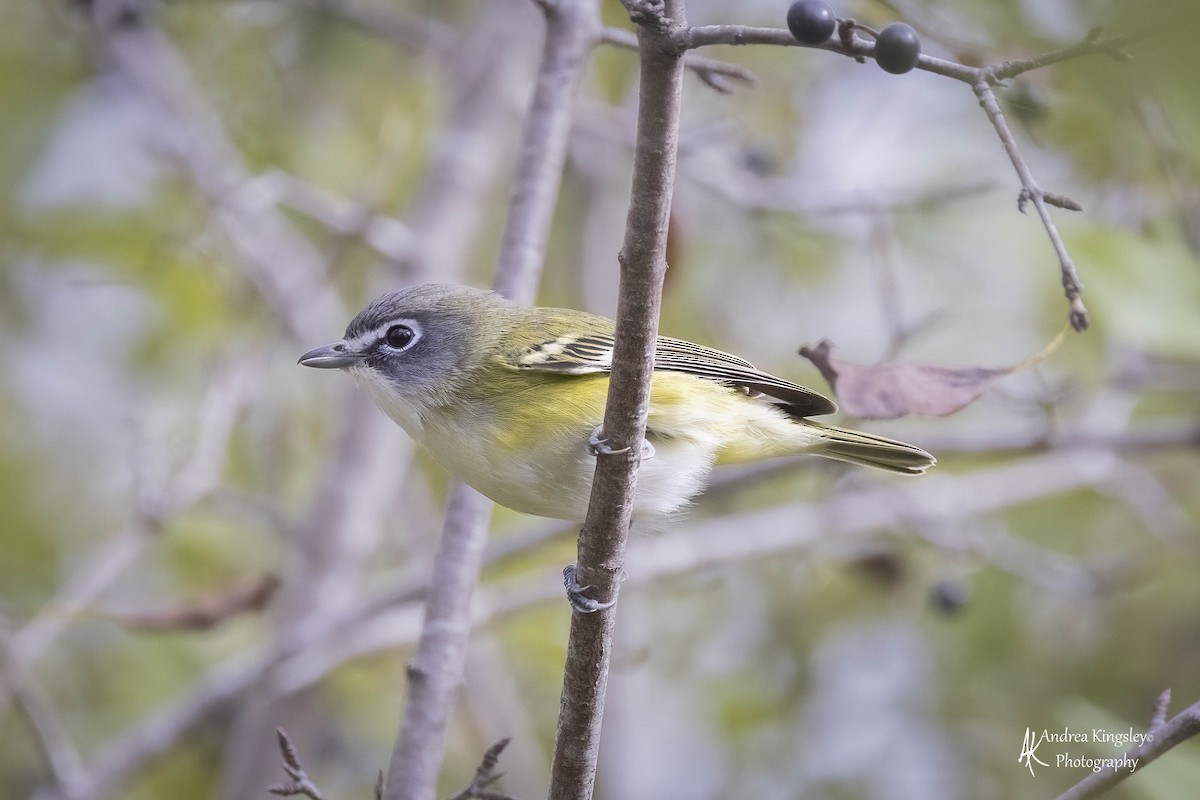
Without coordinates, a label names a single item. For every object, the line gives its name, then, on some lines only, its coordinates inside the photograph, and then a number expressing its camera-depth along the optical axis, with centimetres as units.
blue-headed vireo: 594
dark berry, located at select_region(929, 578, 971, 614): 975
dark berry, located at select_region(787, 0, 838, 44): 371
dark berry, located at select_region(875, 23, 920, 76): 356
